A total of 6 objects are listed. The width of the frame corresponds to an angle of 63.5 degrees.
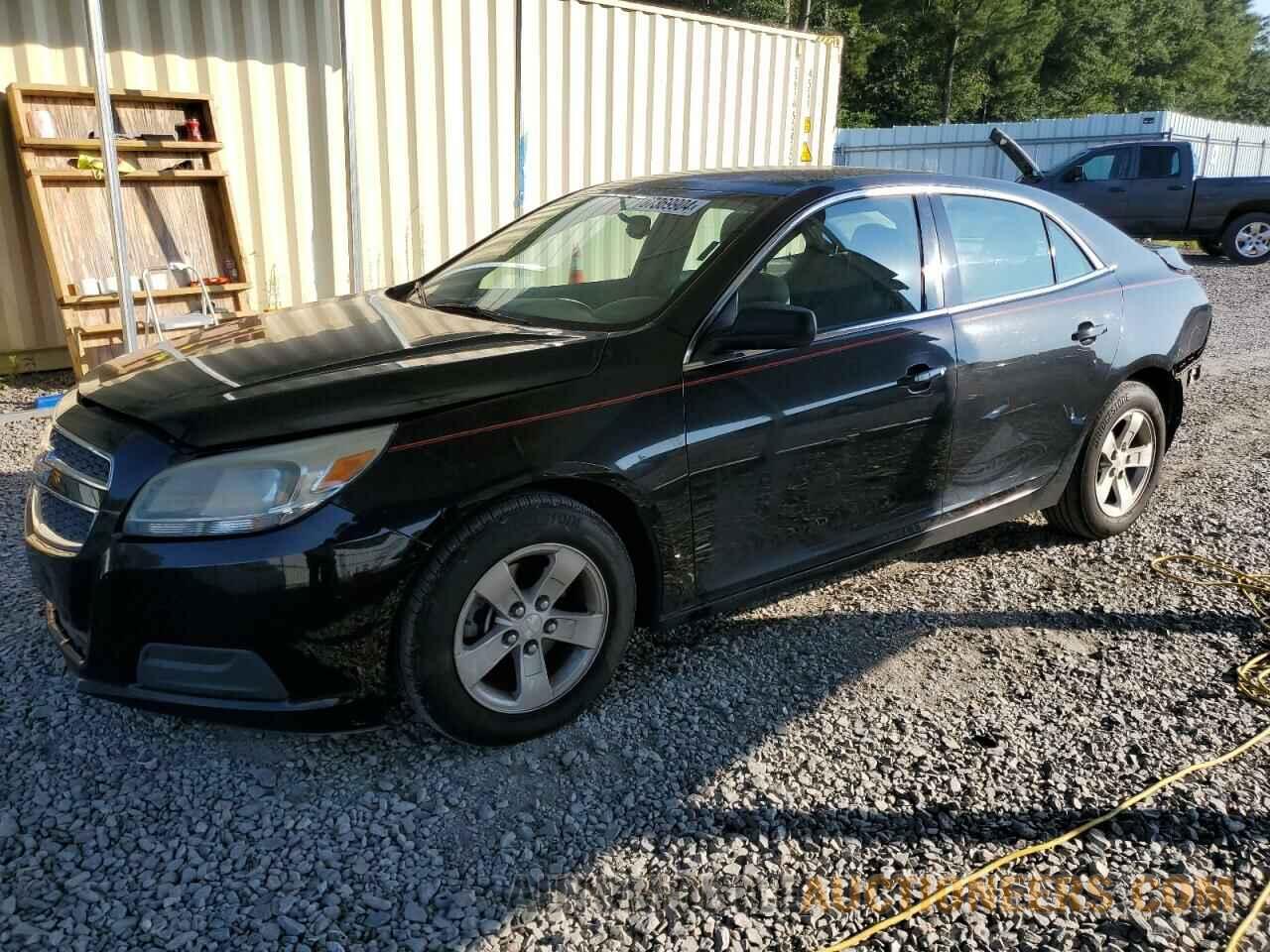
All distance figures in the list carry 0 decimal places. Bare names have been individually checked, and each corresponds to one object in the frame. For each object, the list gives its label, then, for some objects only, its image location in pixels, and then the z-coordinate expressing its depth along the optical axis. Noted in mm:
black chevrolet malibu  2533
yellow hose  2336
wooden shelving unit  6348
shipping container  6781
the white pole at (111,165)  5684
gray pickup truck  15961
